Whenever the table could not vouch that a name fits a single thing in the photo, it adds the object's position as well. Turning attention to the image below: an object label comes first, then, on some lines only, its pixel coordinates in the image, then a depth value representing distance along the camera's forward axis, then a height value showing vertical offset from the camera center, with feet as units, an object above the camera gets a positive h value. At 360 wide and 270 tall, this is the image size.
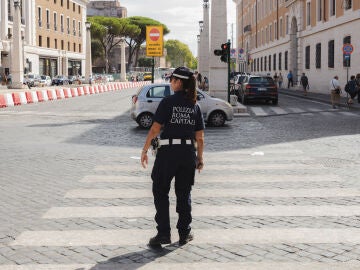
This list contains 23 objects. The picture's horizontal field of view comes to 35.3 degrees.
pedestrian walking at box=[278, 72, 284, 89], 170.32 +3.07
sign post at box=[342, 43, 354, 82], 92.22 +6.62
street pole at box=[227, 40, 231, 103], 79.66 +5.80
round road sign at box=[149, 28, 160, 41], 137.69 +14.13
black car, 96.32 +0.23
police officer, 17.20 -1.78
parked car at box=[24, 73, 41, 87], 180.42 +4.40
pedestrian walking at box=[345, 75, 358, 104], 91.04 +0.41
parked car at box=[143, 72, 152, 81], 327.20 +8.35
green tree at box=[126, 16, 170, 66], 352.69 +37.88
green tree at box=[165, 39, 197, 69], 640.99 +45.98
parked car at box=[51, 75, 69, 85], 215.92 +4.68
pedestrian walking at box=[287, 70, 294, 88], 157.61 +3.66
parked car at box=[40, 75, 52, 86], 195.61 +4.21
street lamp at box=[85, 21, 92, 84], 173.17 +11.39
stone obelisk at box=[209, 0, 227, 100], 82.38 +5.83
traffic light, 78.85 +5.39
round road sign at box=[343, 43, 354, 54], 92.17 +6.65
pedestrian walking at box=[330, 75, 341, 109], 83.66 -0.27
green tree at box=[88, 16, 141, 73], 315.99 +36.08
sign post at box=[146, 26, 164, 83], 133.04 +11.73
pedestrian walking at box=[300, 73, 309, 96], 123.24 +1.75
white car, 55.47 -1.13
